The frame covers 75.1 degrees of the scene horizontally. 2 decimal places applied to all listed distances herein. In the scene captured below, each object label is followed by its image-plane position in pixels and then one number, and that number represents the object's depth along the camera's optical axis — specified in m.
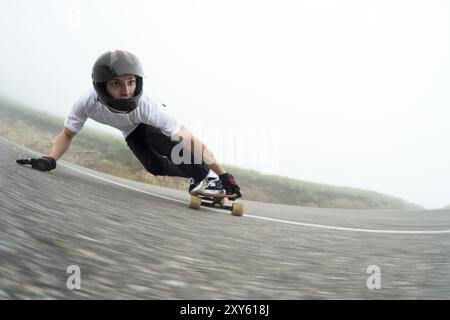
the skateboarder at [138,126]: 3.22
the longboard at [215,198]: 3.92
